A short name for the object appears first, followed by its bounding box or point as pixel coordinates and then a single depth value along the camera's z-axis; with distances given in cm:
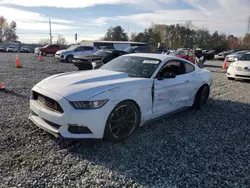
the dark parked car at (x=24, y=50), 4438
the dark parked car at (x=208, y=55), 3103
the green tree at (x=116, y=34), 7657
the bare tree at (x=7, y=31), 8800
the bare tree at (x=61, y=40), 9510
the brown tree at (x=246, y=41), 5971
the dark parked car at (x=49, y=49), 2842
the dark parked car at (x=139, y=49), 1899
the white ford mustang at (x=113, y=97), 323
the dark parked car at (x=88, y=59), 1267
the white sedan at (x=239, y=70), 1027
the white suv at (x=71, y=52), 1911
